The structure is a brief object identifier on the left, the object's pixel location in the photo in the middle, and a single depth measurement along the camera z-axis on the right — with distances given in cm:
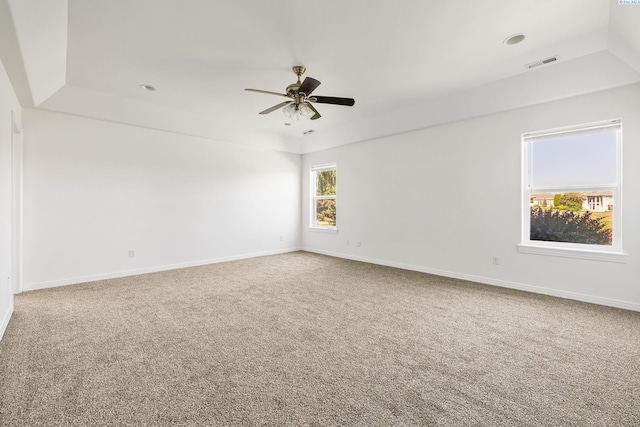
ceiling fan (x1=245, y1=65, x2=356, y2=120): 320
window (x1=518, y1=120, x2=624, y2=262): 341
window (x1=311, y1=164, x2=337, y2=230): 682
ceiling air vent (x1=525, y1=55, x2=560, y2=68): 321
